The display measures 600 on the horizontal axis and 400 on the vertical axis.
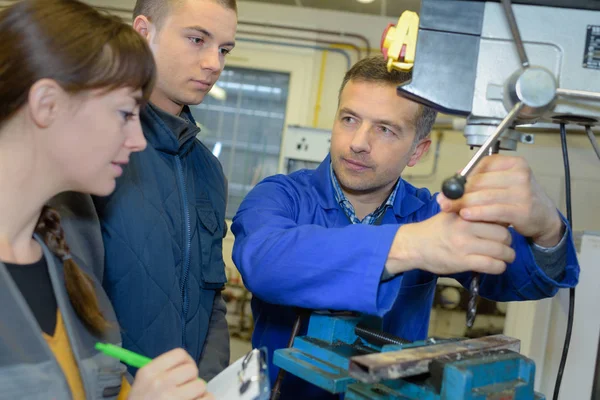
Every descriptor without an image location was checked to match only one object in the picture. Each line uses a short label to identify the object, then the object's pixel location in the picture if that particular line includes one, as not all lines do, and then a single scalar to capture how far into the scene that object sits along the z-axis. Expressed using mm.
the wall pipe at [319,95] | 3488
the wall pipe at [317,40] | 3463
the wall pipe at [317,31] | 3451
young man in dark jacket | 963
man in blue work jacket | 687
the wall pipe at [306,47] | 3476
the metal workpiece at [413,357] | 555
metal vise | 586
